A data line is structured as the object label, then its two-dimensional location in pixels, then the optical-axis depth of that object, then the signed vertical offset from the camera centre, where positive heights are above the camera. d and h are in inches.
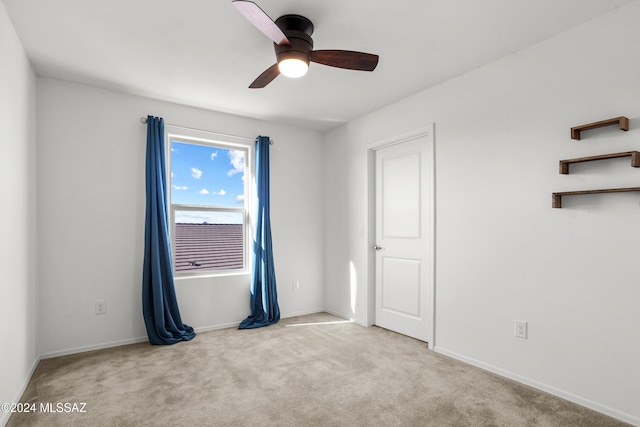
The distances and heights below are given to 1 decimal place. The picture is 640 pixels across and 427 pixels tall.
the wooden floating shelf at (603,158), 81.0 +12.9
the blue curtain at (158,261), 136.2 -19.0
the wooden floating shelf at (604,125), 83.1 +21.0
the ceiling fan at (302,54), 88.4 +40.2
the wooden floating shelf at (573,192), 81.7 +4.7
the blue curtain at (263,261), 164.2 -22.9
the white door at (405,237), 138.8 -10.8
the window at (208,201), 154.2 +5.3
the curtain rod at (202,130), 141.6 +36.3
